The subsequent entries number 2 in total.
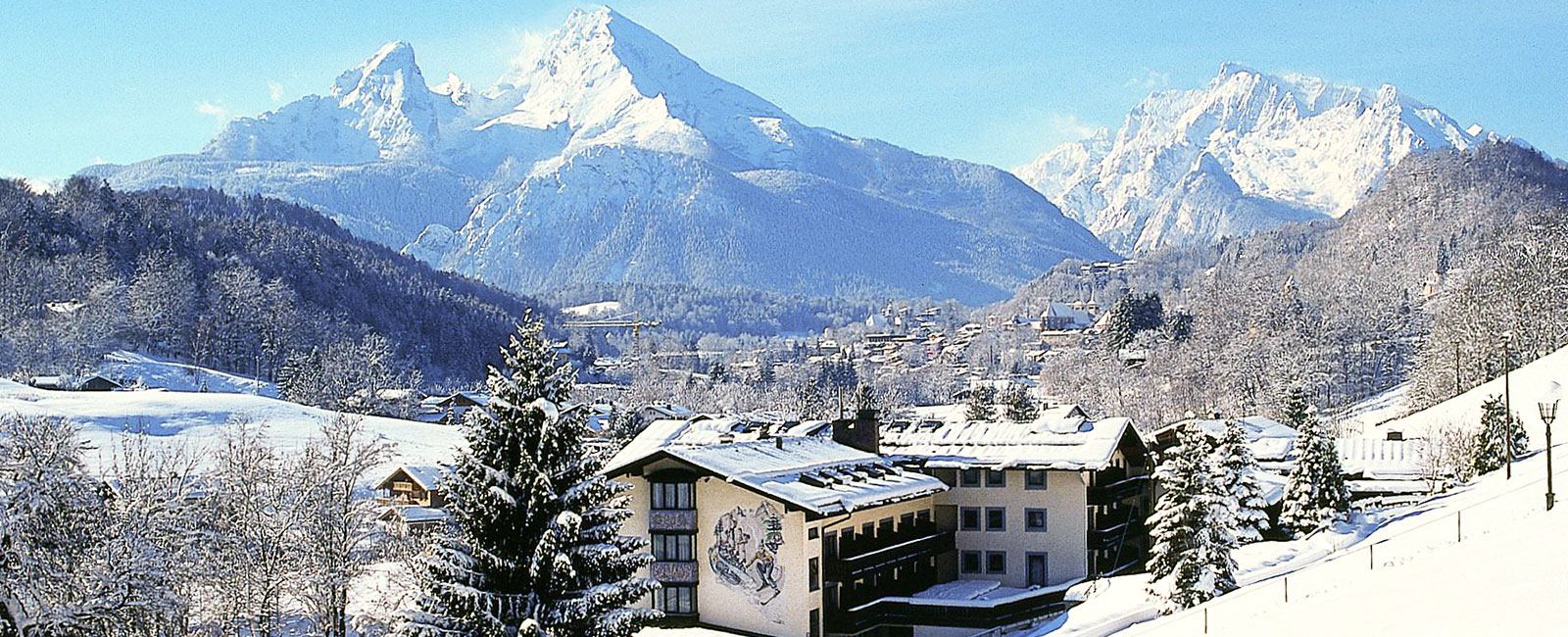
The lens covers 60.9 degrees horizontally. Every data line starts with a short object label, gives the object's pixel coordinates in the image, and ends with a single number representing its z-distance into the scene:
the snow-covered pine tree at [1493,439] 61.19
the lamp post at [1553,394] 76.56
